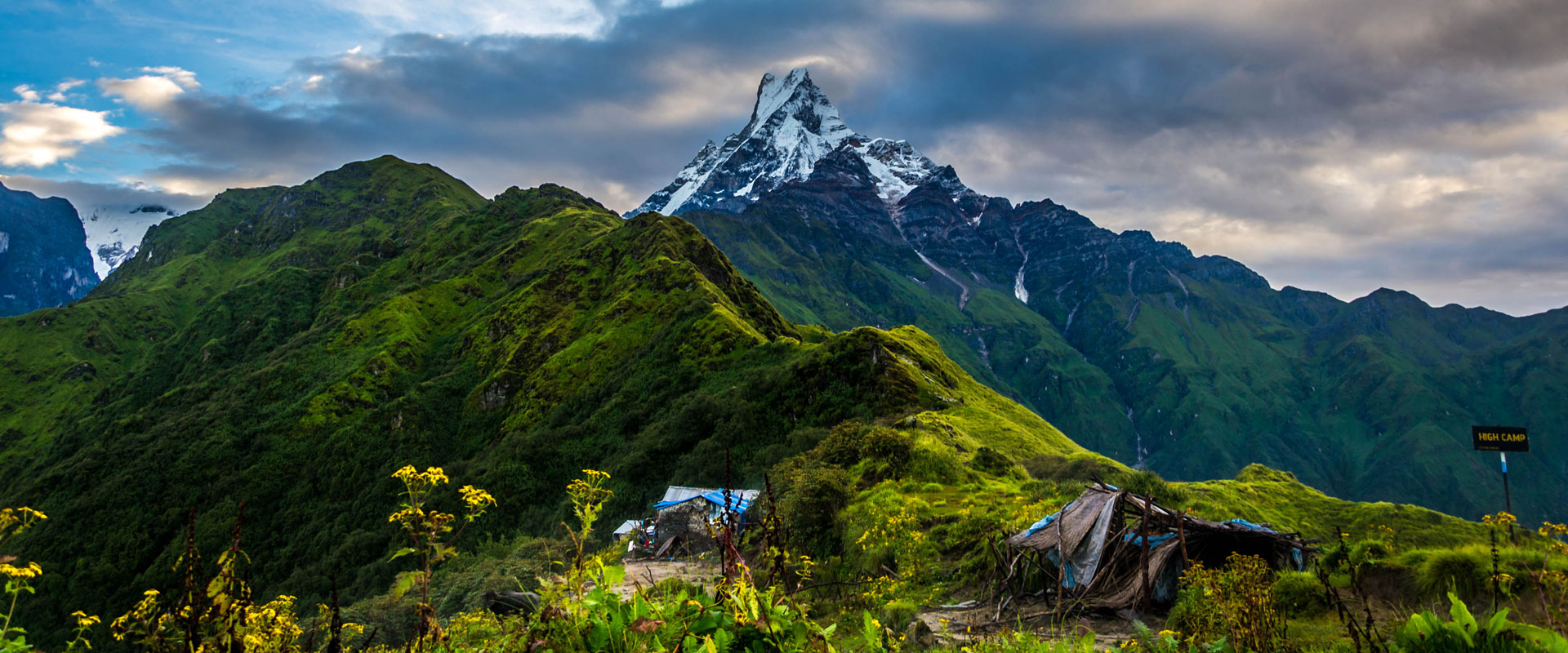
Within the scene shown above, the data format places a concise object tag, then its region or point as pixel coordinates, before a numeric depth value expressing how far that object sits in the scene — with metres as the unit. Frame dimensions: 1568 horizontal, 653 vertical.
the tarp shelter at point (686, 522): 35.38
